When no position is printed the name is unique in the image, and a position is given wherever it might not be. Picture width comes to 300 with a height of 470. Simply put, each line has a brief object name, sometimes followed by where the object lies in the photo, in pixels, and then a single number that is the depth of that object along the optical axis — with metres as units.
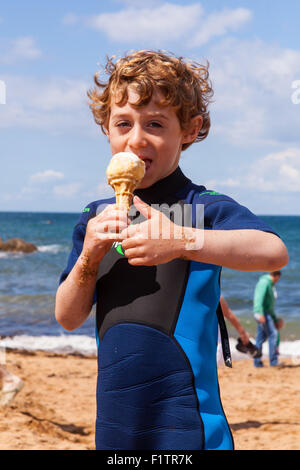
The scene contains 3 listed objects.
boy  1.69
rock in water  37.12
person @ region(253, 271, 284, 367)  10.59
